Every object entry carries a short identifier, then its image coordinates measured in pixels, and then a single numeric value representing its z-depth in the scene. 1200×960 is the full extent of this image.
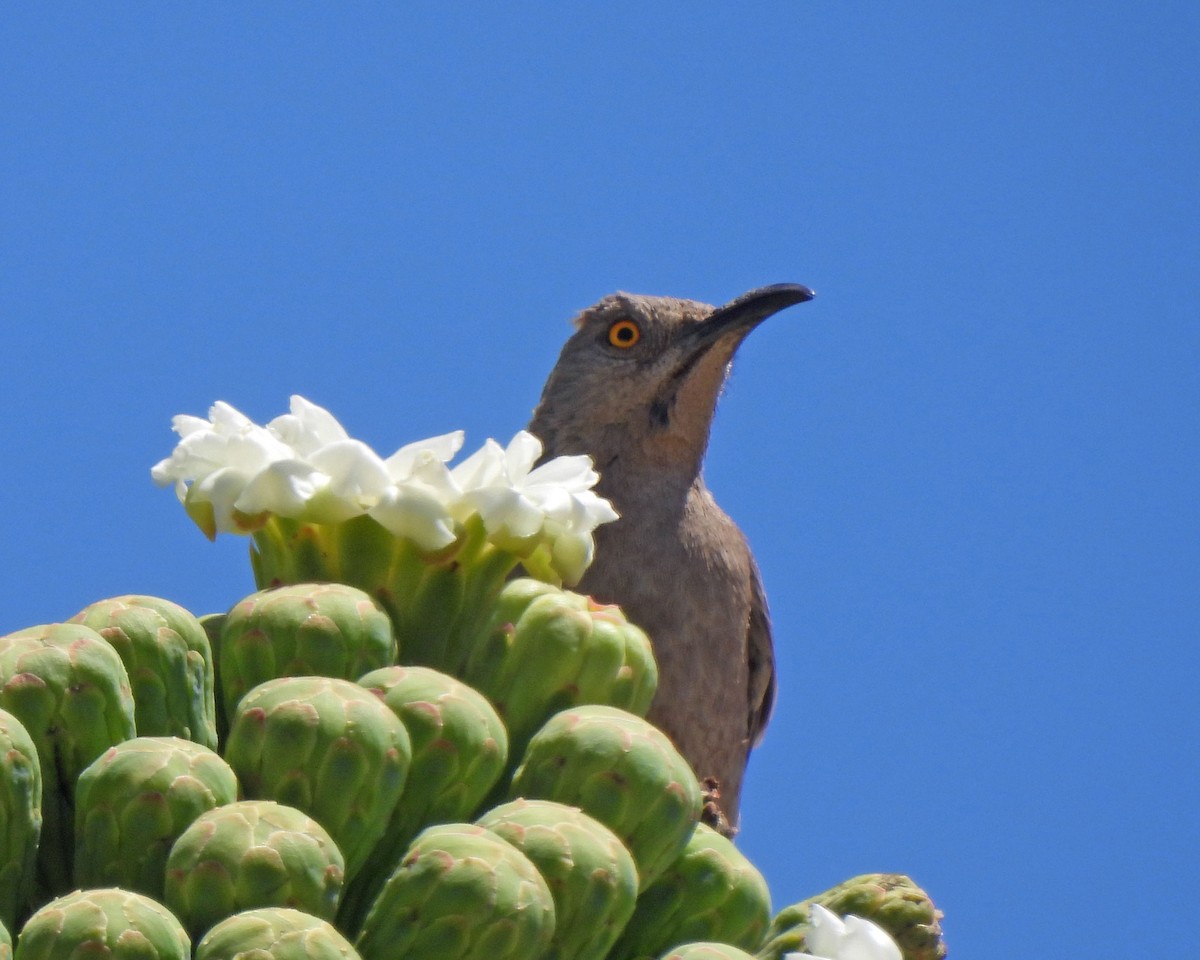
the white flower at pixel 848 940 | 5.91
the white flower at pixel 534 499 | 7.20
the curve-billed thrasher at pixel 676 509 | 12.60
